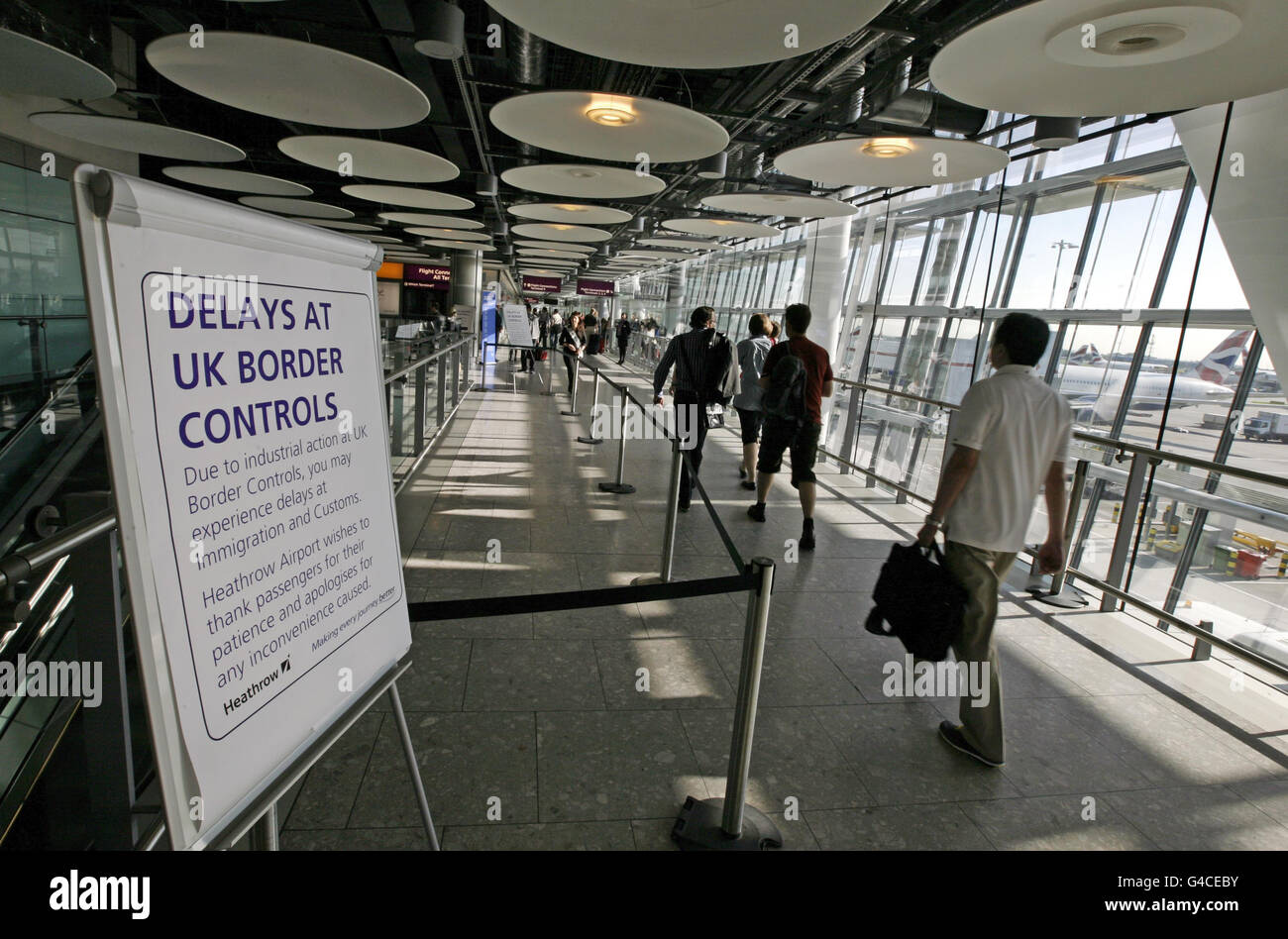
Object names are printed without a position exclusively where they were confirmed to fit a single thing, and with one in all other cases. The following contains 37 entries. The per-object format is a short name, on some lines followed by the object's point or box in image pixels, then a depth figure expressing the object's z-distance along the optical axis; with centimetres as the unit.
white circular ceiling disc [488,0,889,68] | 332
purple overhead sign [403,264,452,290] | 3906
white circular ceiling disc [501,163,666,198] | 793
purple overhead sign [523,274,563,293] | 4284
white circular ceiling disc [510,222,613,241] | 1483
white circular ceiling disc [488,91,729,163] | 495
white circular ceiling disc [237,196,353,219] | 1550
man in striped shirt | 686
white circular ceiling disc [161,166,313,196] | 1150
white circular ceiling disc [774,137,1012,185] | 579
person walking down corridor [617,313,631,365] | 2914
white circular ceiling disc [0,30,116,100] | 525
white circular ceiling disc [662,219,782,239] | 1259
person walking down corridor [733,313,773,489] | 773
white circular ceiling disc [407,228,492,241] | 1870
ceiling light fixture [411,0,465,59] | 521
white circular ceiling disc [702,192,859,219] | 885
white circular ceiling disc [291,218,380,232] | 2144
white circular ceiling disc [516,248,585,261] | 2479
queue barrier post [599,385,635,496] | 791
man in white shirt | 319
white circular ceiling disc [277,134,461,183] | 755
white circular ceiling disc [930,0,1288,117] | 321
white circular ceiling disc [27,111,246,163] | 771
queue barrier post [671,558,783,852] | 242
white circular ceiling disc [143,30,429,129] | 441
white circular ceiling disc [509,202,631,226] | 1135
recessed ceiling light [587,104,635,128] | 511
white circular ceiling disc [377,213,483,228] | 1510
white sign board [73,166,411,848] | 121
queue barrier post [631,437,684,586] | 463
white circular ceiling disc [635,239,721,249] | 1938
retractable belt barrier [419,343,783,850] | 220
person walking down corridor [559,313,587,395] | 1692
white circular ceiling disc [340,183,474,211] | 1130
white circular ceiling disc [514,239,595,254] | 2213
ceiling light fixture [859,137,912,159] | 581
